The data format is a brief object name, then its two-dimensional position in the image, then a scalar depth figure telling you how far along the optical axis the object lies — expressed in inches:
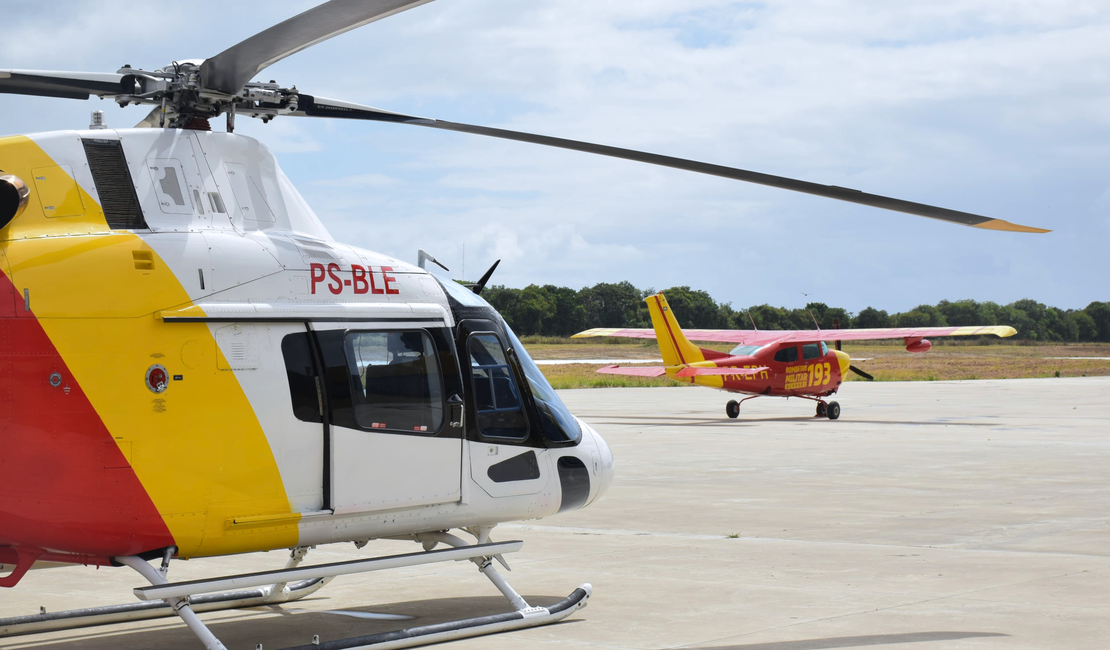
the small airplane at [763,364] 1161.4
